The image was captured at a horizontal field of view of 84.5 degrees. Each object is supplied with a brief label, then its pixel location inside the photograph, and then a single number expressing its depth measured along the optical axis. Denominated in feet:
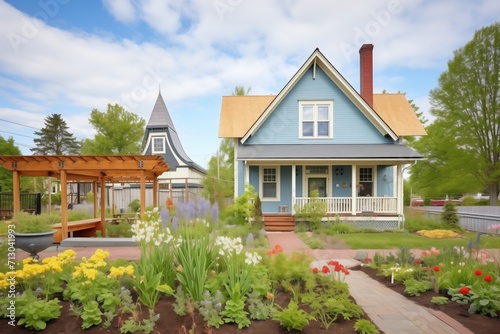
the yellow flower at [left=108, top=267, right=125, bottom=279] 11.88
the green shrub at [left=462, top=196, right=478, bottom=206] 74.37
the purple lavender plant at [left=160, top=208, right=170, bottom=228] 12.44
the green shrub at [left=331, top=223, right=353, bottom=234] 38.52
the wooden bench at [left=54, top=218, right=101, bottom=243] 30.19
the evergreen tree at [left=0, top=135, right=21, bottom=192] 69.14
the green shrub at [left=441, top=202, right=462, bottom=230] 39.82
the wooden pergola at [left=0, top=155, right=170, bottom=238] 29.45
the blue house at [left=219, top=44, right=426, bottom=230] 45.14
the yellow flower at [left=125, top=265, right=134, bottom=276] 11.91
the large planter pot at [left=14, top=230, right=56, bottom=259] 22.73
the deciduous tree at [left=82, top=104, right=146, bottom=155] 80.28
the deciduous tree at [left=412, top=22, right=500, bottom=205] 57.72
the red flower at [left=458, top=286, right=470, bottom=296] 13.21
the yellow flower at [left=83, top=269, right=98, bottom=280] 11.06
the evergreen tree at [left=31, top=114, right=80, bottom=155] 97.66
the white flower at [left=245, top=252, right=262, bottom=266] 12.06
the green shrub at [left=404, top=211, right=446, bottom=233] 40.37
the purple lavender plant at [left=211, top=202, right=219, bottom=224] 12.45
